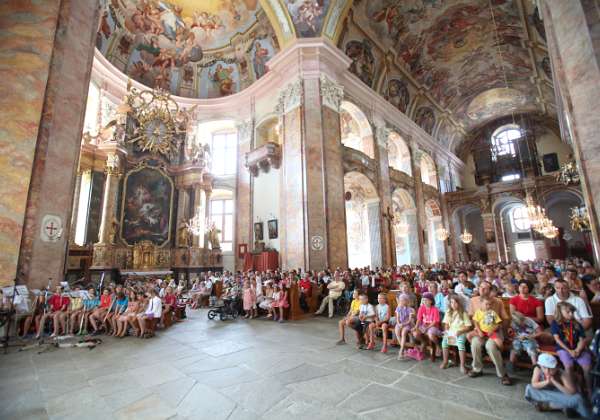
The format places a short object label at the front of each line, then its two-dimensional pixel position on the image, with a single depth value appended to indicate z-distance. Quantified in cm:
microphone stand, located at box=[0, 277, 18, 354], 492
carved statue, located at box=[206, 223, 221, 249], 1555
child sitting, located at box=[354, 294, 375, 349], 480
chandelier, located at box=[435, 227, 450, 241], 1850
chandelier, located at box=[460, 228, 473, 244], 1936
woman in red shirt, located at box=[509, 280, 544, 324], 379
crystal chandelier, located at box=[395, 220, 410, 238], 1594
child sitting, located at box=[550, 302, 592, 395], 269
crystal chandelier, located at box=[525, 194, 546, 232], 1261
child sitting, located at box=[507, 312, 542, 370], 331
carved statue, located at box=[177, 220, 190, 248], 1486
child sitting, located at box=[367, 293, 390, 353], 458
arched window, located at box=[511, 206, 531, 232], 2289
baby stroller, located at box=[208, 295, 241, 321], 763
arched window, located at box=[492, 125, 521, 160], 2472
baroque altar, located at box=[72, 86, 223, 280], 1213
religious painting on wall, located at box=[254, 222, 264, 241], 1394
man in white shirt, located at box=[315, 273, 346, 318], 783
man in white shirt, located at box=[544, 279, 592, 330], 317
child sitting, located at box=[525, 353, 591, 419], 247
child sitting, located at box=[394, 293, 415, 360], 435
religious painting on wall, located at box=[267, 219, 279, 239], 1327
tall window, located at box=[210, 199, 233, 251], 1718
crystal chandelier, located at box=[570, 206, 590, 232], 1352
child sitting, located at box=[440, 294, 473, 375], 369
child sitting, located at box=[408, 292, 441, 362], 411
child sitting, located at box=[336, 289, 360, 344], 489
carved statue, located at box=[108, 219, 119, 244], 1252
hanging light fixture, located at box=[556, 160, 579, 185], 1215
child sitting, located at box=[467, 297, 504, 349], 350
